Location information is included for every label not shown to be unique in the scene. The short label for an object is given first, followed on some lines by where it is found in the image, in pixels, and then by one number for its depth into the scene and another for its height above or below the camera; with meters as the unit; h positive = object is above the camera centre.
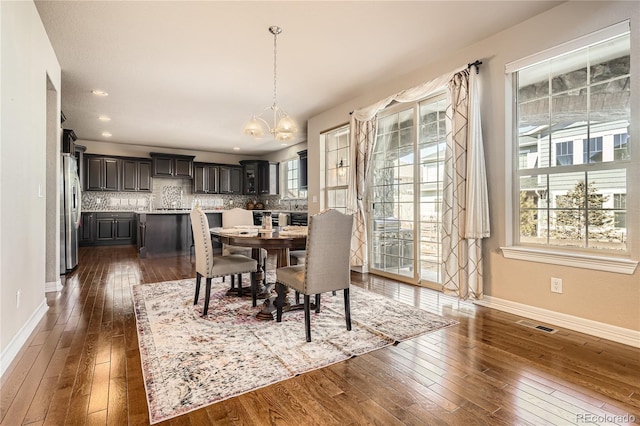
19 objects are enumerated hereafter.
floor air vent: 2.65 -0.97
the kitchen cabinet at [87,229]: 7.87 -0.43
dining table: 2.67 -0.26
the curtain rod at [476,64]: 3.33 +1.48
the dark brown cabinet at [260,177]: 9.56 +1.00
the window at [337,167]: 5.44 +0.75
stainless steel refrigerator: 4.63 -0.05
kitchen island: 6.47 -0.45
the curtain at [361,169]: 4.66 +0.60
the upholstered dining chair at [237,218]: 4.21 -0.10
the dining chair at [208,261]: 2.90 -0.46
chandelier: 3.21 +0.84
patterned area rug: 1.80 -0.95
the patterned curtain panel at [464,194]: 3.23 +0.16
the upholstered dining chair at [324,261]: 2.41 -0.39
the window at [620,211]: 2.53 -0.01
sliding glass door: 4.02 +0.23
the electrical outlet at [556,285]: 2.78 -0.64
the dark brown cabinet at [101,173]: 7.98 +0.93
